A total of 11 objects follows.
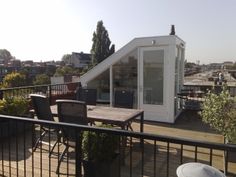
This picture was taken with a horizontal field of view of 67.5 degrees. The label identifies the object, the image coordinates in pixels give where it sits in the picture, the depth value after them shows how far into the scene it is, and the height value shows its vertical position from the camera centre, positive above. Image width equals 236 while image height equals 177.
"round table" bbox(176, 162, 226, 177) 0.99 -0.50
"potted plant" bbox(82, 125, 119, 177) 2.08 -0.86
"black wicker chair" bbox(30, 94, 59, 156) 2.87 -0.42
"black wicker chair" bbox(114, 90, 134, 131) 3.94 -0.36
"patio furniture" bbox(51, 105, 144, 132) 2.74 -0.54
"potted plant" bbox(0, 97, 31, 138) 3.65 -0.54
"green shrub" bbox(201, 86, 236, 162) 2.62 -0.47
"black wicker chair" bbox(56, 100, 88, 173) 2.47 -0.46
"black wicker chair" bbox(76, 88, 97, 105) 4.21 -0.31
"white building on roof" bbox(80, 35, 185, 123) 4.80 +0.28
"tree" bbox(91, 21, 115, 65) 17.92 +4.07
